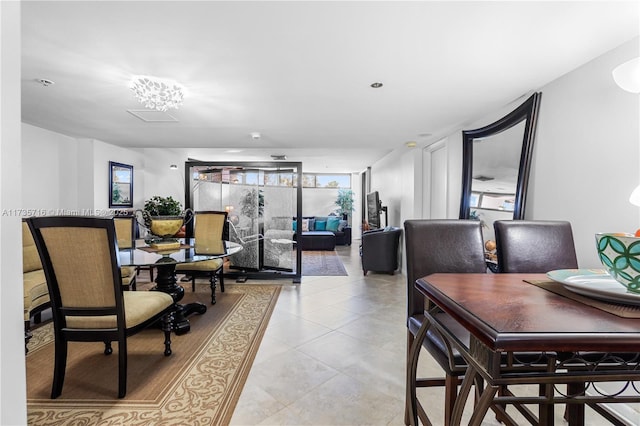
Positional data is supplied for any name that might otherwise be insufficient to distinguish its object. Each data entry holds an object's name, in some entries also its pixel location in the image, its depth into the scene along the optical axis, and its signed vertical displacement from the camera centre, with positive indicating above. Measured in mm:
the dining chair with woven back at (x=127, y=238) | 3281 -340
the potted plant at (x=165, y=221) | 2945 -117
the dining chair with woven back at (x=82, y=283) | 1762 -450
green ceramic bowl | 825 -129
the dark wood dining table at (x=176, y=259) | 2488 -416
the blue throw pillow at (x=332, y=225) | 8977 -446
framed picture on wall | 4839 +405
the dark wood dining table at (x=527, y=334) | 687 -291
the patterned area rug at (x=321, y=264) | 5375 -1108
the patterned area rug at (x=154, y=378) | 1707 -1155
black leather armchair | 5113 -682
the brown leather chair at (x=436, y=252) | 1585 -220
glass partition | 4770 +55
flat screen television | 6102 +6
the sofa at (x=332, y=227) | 8836 -510
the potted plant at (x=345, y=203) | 9570 +226
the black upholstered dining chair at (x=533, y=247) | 1616 -193
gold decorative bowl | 2943 -157
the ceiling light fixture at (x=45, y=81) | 2295 +987
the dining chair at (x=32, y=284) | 2361 -632
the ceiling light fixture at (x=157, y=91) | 2221 +896
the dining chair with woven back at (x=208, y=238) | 3565 -374
